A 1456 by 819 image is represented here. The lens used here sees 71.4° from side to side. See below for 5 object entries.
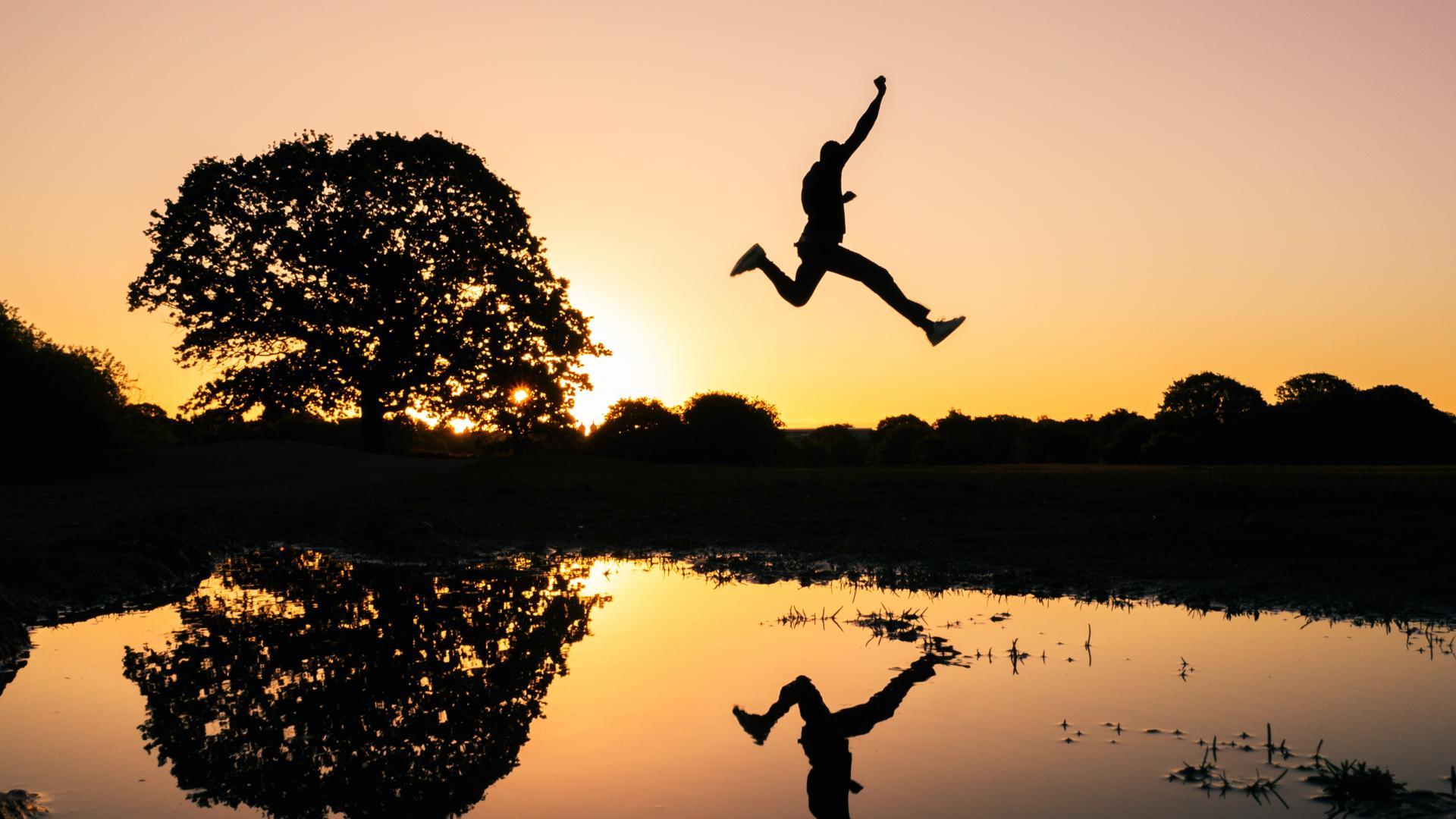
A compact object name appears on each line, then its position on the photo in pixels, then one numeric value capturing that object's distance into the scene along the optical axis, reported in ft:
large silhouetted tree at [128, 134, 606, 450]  116.78
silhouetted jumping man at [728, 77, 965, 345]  28.22
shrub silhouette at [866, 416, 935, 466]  235.40
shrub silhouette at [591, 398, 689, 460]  160.45
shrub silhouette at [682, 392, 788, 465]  160.45
